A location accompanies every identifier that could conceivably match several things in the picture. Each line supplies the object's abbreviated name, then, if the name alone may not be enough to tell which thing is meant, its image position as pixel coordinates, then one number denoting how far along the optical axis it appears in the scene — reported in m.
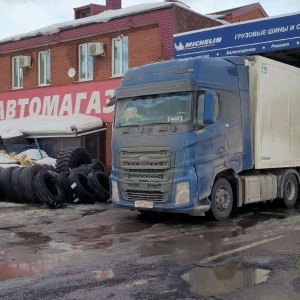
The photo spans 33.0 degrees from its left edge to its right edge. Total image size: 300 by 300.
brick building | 19.38
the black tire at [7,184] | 14.49
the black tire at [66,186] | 14.58
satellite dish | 21.81
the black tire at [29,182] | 13.88
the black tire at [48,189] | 13.50
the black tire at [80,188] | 14.49
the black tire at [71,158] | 16.45
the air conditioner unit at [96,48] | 20.41
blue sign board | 13.70
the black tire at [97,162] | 16.54
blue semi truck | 10.31
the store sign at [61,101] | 20.64
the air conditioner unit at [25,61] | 23.14
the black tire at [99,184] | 14.90
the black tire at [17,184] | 14.24
